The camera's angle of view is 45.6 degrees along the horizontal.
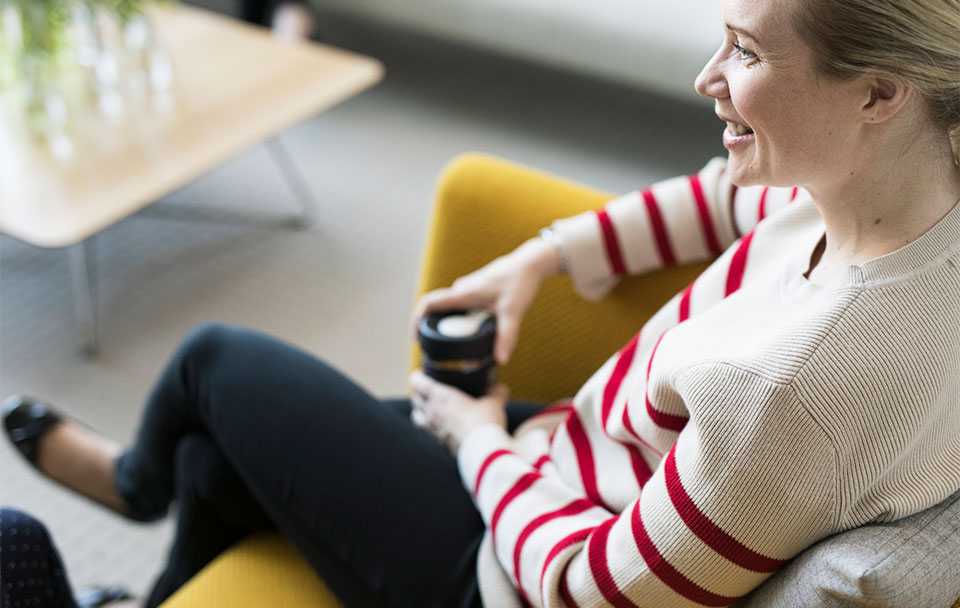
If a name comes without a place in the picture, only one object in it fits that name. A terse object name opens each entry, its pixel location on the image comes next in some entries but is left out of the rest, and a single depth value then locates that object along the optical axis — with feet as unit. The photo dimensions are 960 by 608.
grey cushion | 2.40
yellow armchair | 4.10
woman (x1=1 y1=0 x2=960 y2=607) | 2.44
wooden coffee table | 5.95
